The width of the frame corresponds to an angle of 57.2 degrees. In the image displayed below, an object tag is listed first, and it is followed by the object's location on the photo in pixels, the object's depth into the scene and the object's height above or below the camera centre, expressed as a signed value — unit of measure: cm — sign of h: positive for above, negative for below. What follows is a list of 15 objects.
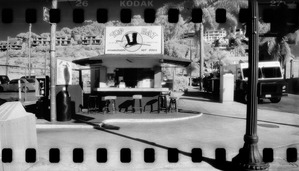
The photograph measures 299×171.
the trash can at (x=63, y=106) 1176 -119
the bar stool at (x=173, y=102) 1428 -130
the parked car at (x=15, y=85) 3034 -75
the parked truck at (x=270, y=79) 1775 -11
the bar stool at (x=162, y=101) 1464 -132
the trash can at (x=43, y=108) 1326 -144
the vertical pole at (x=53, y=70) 1142 +36
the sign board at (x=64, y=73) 1295 +28
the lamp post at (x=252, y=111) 538 -67
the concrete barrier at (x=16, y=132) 511 -108
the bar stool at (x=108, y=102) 1398 -127
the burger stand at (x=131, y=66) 1502 +71
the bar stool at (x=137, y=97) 1421 -98
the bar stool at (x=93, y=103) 1470 -147
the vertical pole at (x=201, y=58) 3341 +235
